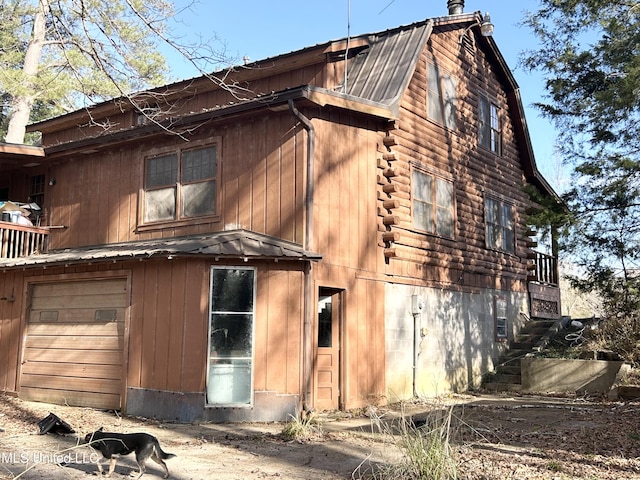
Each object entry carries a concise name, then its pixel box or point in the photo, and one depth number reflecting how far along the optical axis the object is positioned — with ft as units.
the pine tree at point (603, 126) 37.17
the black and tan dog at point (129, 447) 20.43
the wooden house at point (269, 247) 34.63
